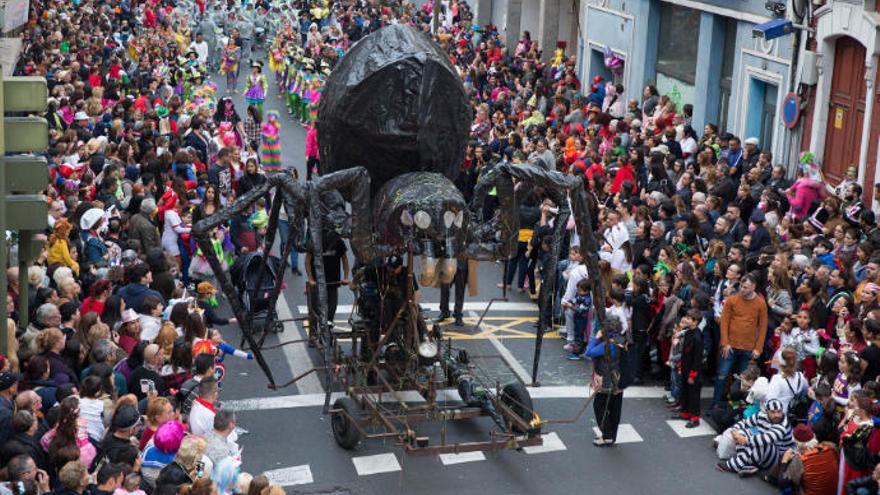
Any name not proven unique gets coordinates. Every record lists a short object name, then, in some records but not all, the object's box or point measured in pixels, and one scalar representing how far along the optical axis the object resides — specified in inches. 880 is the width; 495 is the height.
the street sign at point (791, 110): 770.2
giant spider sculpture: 421.1
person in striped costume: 455.5
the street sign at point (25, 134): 405.1
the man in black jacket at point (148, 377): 413.4
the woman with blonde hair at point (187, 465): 332.8
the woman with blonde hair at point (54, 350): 400.2
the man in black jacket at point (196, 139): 814.5
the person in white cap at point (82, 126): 765.9
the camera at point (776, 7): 793.6
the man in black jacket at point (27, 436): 335.9
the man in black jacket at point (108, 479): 318.7
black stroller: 602.9
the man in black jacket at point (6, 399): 343.9
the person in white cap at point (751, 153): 741.9
